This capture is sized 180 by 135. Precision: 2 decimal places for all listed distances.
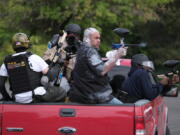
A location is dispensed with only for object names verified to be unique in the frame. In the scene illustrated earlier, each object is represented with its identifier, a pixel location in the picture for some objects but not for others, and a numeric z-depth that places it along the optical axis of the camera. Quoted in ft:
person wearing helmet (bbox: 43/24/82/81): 57.60
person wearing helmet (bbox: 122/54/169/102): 51.29
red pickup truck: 44.12
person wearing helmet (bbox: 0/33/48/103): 47.92
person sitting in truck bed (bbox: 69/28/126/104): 46.26
